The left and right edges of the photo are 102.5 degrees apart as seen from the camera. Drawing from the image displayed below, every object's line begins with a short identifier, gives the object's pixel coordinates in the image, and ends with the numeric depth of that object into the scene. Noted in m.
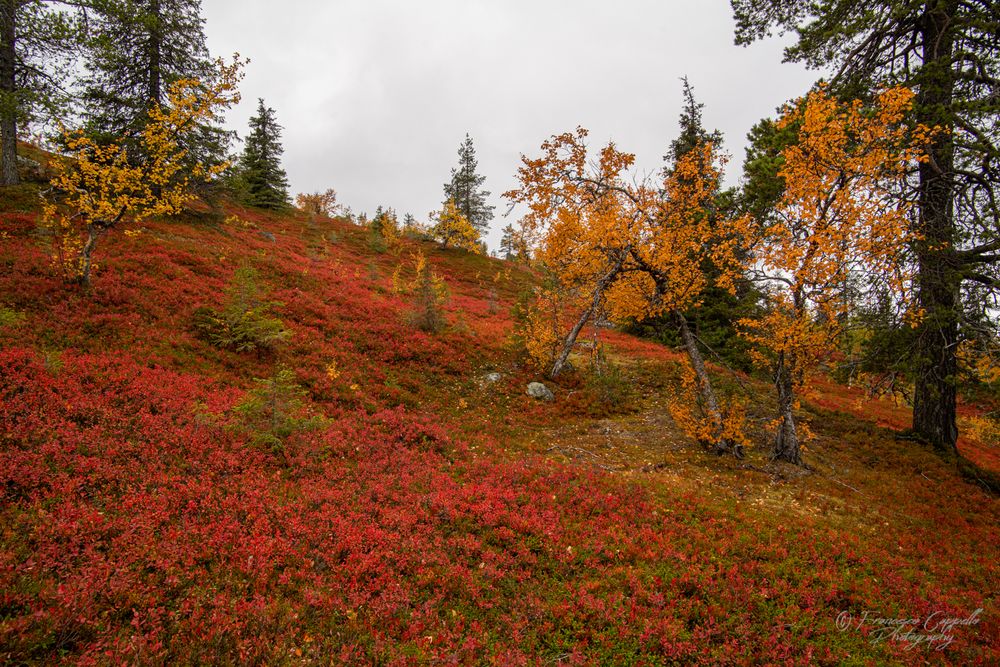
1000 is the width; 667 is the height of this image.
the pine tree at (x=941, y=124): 9.41
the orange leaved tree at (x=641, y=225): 11.14
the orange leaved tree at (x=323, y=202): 53.62
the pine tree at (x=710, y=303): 16.05
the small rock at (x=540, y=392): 14.38
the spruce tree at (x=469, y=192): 53.53
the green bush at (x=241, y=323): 11.55
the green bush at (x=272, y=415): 7.79
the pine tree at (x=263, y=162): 37.53
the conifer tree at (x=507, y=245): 67.10
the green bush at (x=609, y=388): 14.59
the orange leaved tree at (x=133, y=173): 10.84
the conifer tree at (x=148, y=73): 19.78
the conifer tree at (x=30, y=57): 11.42
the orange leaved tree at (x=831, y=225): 8.77
